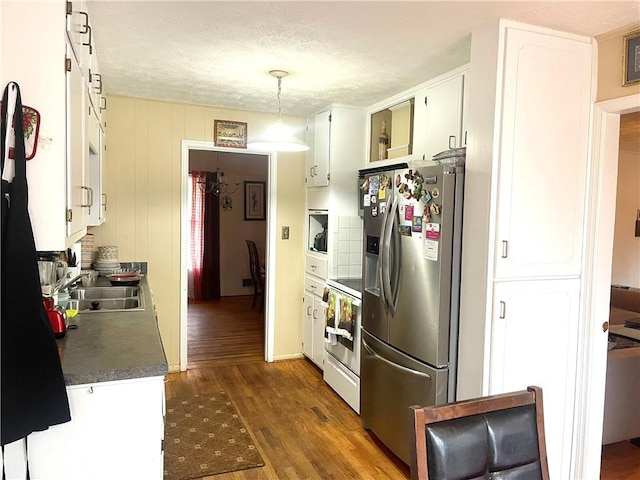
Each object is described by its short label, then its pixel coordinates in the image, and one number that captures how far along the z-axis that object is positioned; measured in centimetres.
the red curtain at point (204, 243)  719
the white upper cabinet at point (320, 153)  394
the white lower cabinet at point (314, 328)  405
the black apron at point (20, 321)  135
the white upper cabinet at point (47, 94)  142
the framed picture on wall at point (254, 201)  758
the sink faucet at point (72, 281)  263
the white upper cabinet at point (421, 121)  275
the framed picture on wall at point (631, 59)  206
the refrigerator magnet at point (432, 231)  233
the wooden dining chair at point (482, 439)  114
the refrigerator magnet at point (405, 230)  256
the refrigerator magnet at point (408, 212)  254
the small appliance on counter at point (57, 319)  190
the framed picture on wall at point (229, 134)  407
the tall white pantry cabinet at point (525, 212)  213
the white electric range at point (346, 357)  328
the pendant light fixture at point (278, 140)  292
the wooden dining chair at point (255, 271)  689
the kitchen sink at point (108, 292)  308
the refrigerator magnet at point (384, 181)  278
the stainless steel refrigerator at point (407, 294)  233
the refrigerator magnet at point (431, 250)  234
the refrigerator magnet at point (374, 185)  290
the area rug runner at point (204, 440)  261
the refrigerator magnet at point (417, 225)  246
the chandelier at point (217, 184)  712
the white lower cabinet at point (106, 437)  157
